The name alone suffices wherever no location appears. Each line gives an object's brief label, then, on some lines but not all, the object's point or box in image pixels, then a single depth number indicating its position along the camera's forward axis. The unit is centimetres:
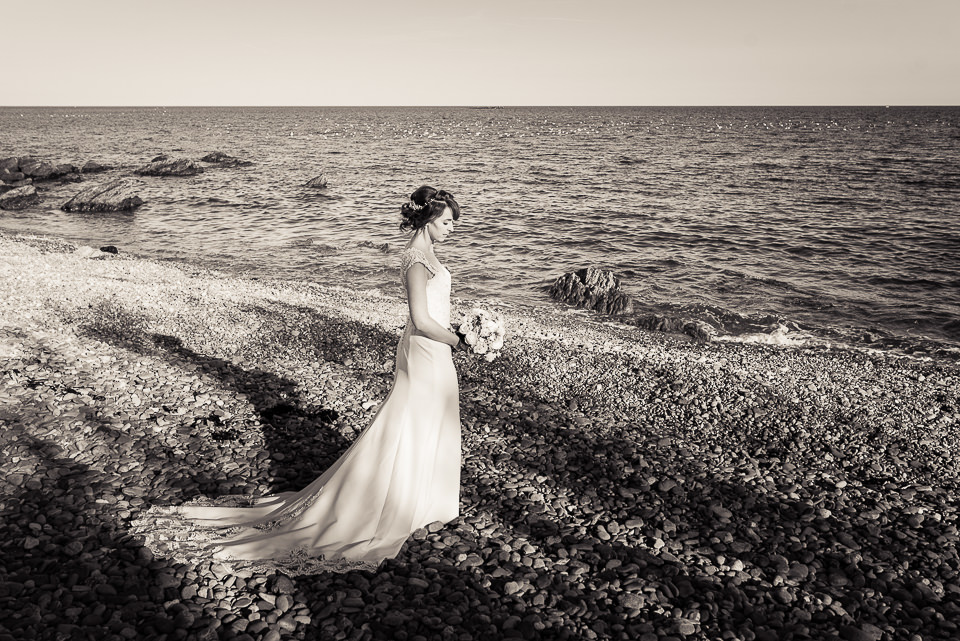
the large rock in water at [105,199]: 3641
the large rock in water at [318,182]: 4634
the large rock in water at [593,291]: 1839
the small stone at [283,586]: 562
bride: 600
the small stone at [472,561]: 621
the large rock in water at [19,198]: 3773
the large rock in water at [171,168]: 5550
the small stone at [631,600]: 567
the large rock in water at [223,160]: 6425
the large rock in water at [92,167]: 5559
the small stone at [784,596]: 583
